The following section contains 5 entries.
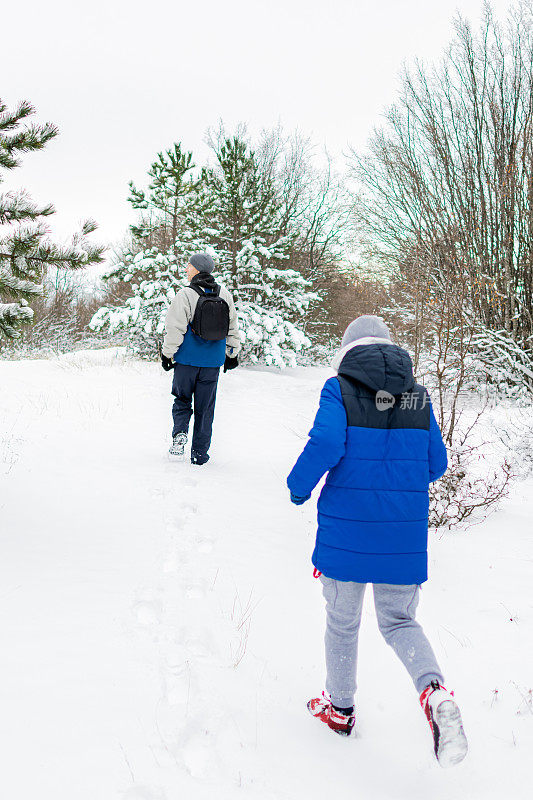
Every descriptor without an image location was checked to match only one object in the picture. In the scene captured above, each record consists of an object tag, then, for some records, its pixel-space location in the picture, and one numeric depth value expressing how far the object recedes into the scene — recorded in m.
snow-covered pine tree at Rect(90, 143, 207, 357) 13.13
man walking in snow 5.28
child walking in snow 1.98
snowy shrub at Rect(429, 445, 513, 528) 4.64
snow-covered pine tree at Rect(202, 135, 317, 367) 13.73
